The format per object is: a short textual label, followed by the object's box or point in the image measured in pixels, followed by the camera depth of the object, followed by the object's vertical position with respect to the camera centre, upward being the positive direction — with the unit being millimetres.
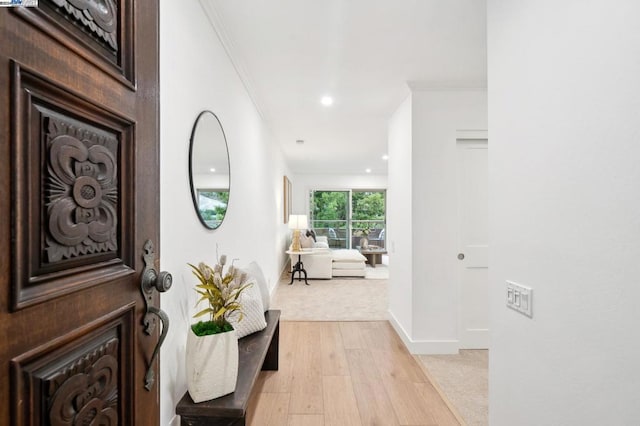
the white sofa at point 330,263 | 6152 -1001
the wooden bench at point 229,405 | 1345 -853
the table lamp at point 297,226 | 6047 -220
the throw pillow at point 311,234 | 7306 -471
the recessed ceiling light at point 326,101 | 3313 +1277
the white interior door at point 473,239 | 3066 -256
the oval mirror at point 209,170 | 1706 +288
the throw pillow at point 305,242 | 6672 -595
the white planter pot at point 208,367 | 1371 -690
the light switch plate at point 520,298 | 1183 -345
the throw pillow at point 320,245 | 7202 -719
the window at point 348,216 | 8977 -40
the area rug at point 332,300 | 3945 -1306
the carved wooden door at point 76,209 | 489 +15
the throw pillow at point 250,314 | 2072 -696
